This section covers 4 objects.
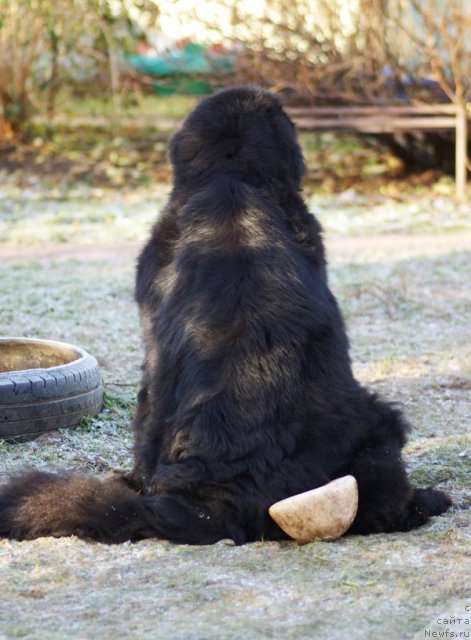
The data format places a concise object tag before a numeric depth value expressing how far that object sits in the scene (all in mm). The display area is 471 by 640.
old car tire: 9445
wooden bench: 24344
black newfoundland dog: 7133
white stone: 6961
